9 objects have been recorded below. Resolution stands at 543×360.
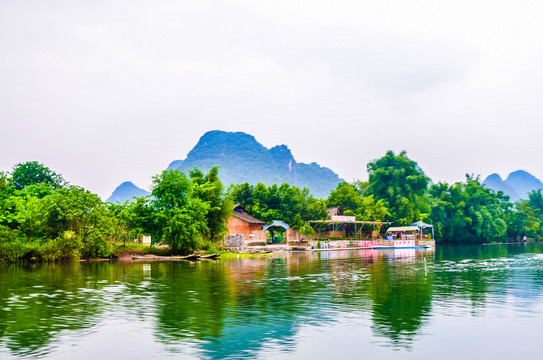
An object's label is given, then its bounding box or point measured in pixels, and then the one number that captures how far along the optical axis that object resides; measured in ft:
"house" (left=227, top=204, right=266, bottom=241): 189.47
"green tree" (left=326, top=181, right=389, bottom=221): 238.68
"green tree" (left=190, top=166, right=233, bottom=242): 149.89
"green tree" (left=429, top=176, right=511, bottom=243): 268.82
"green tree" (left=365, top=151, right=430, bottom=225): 248.32
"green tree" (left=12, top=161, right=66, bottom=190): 203.41
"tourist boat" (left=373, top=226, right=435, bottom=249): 208.74
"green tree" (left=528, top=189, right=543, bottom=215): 380.58
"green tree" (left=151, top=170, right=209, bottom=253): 127.73
